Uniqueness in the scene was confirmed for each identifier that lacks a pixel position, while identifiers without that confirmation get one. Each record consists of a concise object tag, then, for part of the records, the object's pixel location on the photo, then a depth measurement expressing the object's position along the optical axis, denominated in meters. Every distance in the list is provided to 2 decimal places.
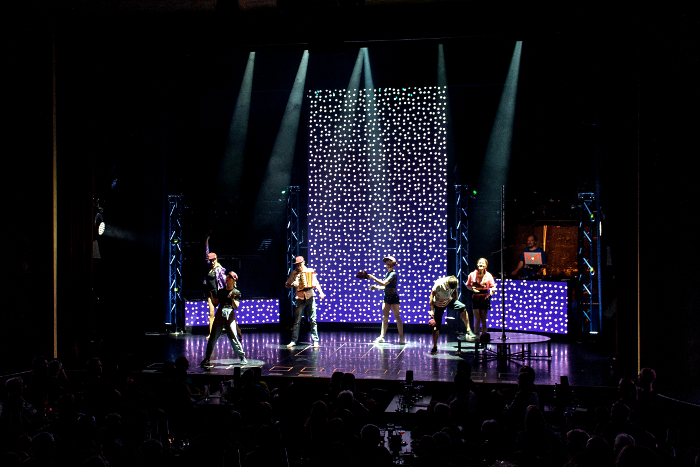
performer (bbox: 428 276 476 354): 10.97
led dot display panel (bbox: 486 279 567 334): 13.15
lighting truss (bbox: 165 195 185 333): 14.46
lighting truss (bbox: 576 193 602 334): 13.08
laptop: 14.08
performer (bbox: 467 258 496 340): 11.42
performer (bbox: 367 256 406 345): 12.13
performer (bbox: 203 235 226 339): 11.91
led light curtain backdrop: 14.48
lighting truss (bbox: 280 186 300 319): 14.61
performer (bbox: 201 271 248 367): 9.81
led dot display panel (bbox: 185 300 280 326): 14.12
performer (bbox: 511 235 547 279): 14.14
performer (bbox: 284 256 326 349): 12.21
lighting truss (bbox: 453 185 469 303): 14.34
